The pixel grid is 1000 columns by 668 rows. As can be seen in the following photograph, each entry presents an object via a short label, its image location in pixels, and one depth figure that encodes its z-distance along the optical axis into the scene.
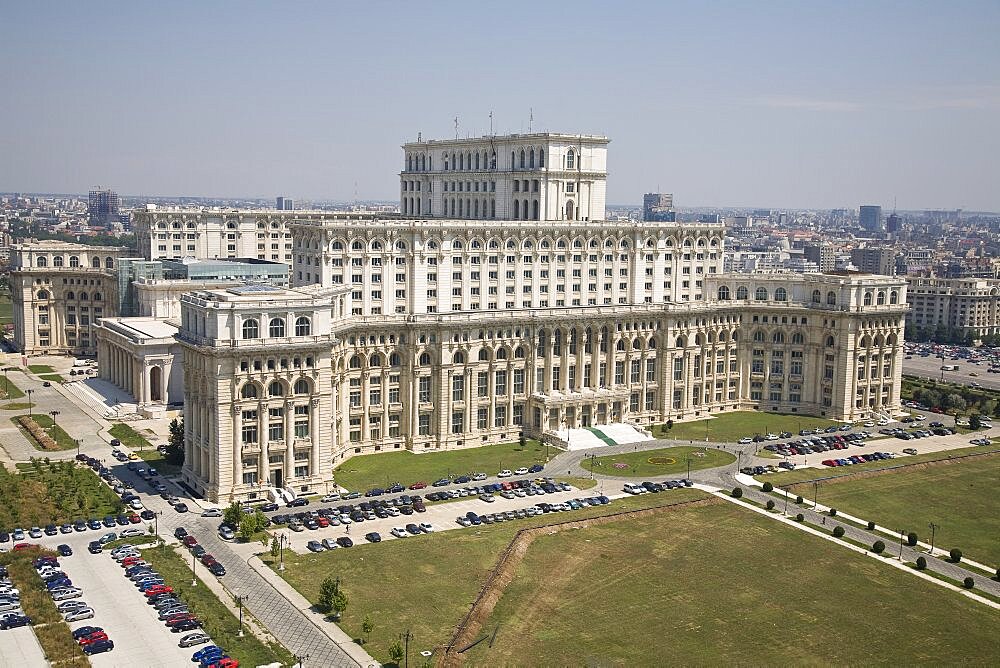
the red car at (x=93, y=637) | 94.50
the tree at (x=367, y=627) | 97.25
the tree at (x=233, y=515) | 125.25
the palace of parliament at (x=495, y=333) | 139.38
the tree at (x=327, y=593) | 102.12
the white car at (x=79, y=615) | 99.62
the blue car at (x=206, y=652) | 92.25
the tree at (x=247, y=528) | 121.81
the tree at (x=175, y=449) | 153.50
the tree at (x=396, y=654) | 90.94
